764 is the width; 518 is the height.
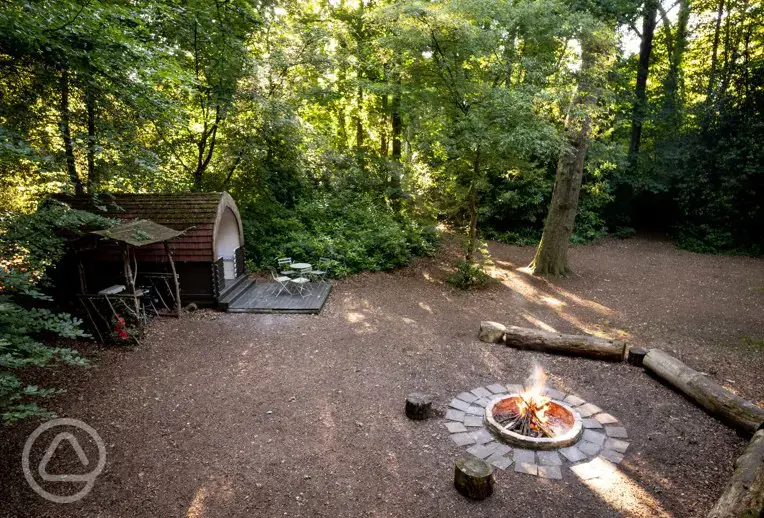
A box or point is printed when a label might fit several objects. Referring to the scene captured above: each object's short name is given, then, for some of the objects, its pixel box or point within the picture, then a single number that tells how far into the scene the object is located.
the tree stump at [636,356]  7.49
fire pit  5.32
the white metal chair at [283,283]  10.86
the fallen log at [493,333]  8.54
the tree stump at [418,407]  5.97
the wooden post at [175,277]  9.59
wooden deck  10.12
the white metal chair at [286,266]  11.85
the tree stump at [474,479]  4.45
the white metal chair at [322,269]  12.45
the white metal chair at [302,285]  11.05
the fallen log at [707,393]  5.48
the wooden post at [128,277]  8.45
